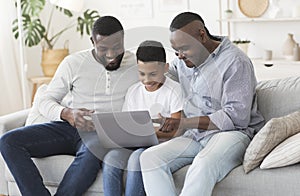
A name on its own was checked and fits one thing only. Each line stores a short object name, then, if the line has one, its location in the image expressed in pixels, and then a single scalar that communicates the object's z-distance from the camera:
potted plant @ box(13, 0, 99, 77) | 4.90
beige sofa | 2.36
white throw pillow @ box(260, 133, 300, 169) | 2.36
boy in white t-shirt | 2.56
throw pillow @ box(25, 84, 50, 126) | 3.08
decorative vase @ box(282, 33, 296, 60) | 4.59
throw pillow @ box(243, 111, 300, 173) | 2.41
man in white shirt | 2.67
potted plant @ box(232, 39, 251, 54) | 4.77
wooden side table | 4.86
